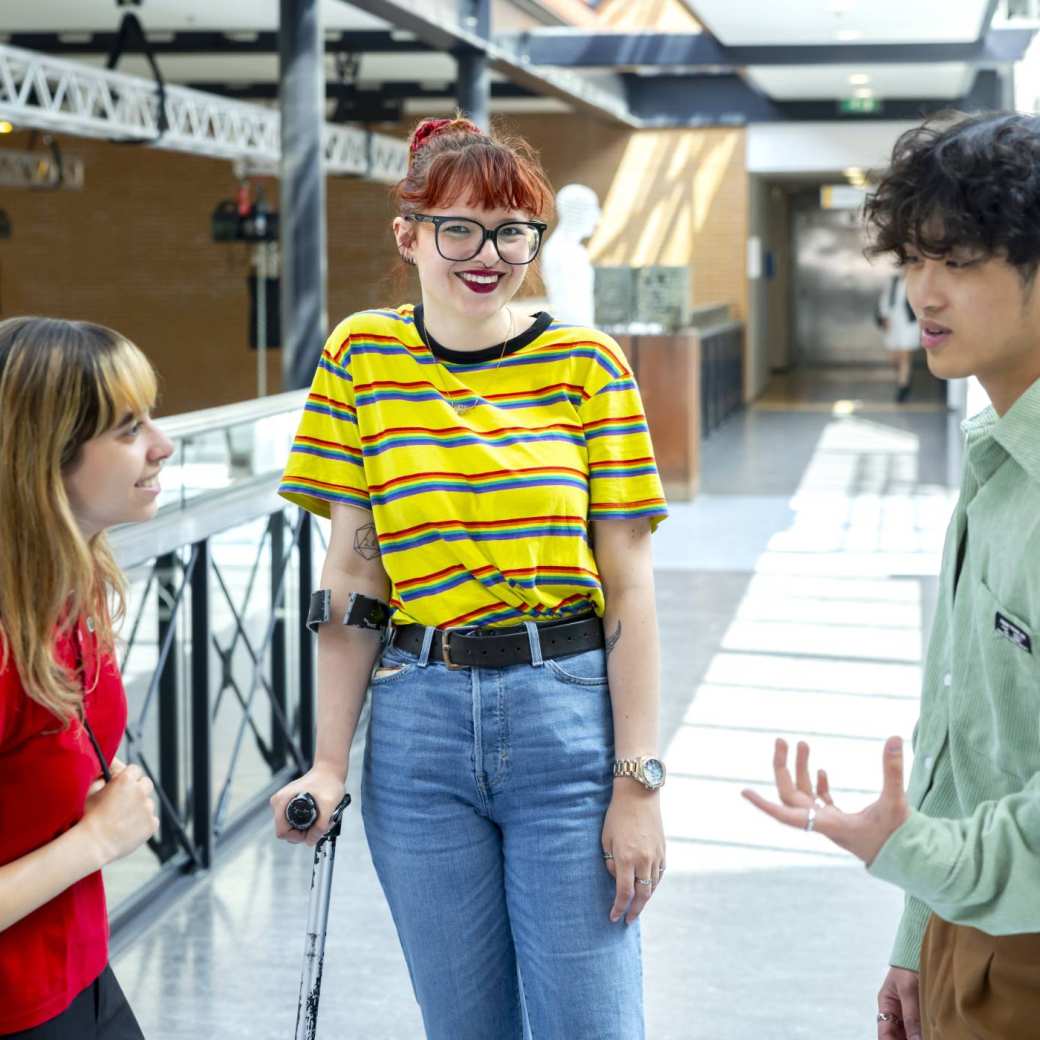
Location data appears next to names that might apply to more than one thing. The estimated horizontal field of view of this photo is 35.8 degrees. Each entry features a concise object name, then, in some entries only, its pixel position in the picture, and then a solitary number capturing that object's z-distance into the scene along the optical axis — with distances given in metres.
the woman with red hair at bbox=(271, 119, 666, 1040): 1.72
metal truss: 10.57
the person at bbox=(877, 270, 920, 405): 17.94
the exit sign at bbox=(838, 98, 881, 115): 19.55
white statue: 9.62
